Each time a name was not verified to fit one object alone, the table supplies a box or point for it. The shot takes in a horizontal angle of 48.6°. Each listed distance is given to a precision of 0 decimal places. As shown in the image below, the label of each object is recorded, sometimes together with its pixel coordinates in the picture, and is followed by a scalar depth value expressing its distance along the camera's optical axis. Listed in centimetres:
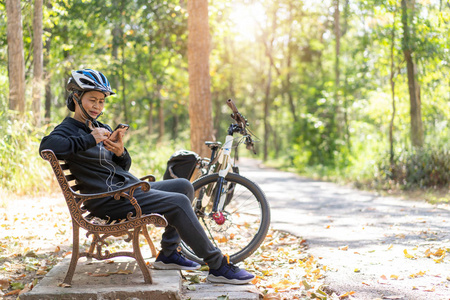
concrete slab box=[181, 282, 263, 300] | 365
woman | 378
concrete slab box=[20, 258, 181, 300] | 347
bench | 361
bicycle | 470
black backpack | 521
